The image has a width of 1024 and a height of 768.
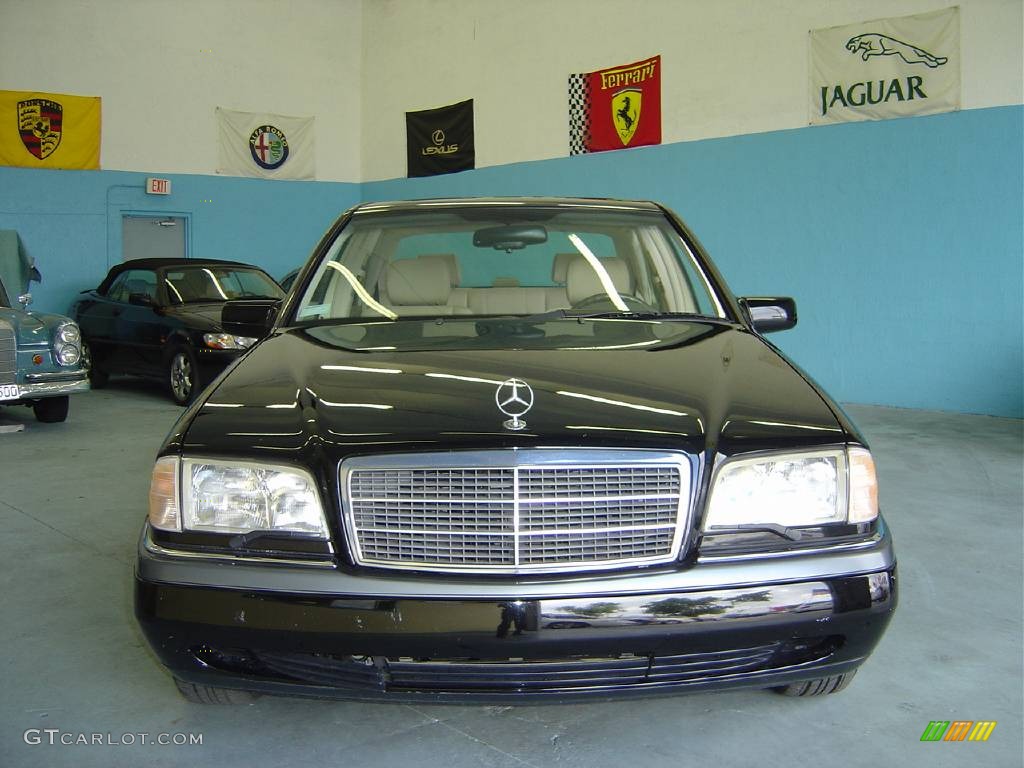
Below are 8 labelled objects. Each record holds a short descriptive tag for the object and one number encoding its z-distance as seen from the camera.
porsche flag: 11.62
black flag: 12.35
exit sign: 12.54
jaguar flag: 7.59
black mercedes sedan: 1.72
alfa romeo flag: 13.09
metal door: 12.57
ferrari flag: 9.98
